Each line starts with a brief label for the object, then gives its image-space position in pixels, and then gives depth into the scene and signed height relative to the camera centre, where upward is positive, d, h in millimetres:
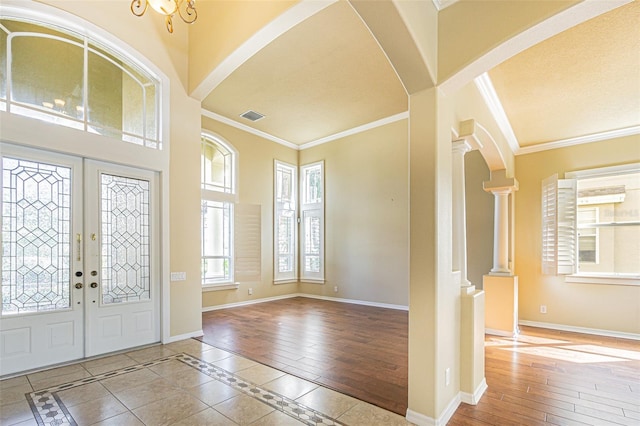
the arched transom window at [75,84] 3264 +1512
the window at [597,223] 4883 -194
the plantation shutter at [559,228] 5086 -282
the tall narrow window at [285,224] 7484 -334
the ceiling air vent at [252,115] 6113 +1919
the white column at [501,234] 5117 -388
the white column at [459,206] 3043 +48
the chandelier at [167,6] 2379 +1594
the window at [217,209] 6199 +34
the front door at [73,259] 3178 -560
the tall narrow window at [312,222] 7594 -288
